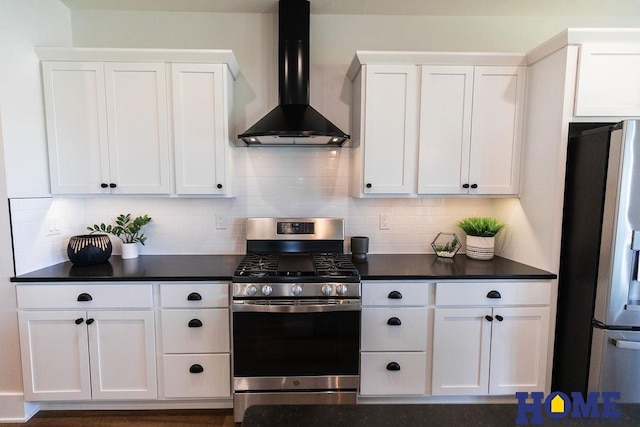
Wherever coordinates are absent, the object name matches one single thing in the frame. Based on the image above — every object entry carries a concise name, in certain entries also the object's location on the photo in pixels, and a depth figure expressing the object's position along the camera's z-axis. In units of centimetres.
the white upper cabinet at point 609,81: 190
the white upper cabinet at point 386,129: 222
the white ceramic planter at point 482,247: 242
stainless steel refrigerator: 167
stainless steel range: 194
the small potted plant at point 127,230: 244
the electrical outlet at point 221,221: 258
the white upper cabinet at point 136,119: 214
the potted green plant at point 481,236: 242
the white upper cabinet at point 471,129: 222
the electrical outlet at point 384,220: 263
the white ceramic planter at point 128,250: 245
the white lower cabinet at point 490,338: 204
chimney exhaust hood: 227
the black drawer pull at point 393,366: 204
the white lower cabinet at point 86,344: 198
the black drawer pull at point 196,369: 203
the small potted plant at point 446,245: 248
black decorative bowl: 218
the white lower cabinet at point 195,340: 200
